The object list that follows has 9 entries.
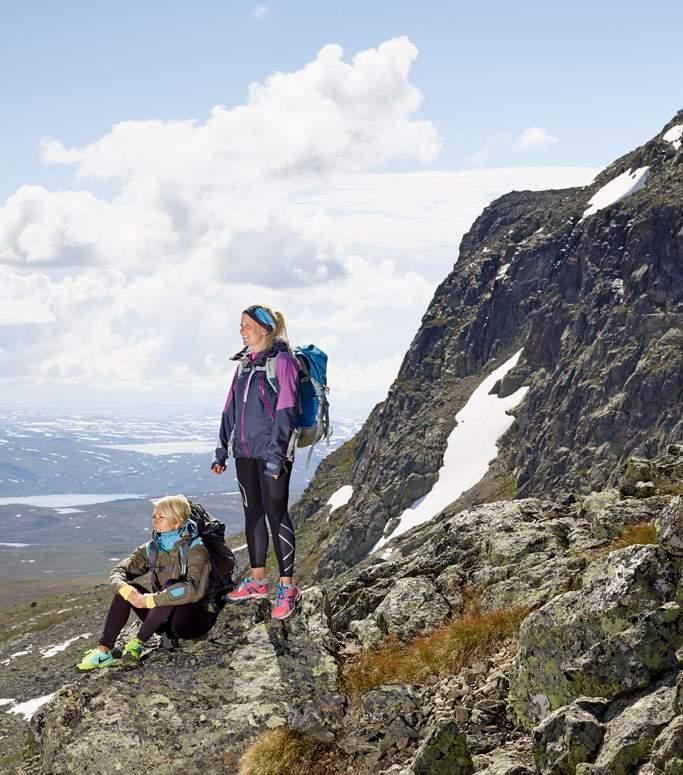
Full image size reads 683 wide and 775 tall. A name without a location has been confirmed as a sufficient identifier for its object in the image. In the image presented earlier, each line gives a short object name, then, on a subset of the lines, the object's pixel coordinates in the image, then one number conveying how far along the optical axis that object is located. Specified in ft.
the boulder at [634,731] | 22.75
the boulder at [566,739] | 24.18
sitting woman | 37.47
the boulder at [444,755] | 27.53
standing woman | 39.27
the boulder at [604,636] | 27.09
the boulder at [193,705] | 33.50
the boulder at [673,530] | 29.78
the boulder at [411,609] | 40.75
